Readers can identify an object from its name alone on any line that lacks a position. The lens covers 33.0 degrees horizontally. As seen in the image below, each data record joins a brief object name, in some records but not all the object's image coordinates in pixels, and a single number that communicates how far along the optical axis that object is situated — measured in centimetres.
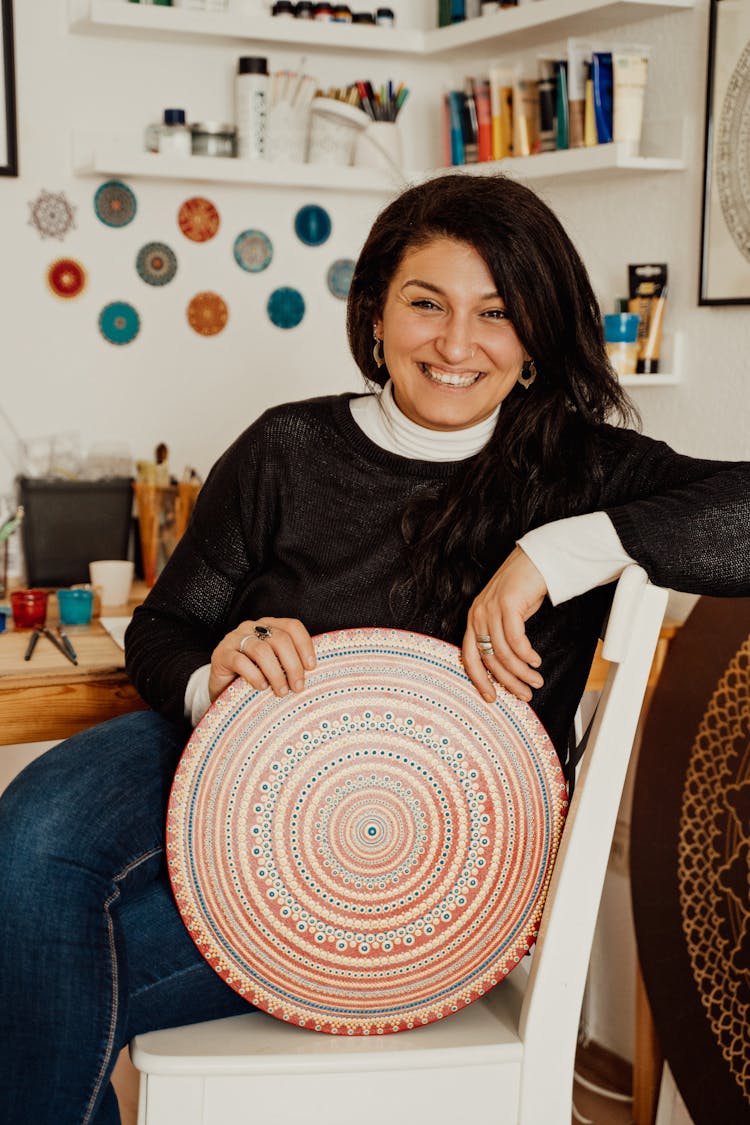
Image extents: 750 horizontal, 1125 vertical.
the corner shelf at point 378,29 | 217
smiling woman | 116
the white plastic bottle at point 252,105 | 240
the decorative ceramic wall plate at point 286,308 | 260
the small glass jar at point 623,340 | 217
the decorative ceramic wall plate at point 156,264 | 247
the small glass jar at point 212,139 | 237
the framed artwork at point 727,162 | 198
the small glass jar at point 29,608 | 199
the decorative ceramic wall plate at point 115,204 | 242
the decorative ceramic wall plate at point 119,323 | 246
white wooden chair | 117
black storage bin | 229
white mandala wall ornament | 237
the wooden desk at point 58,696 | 169
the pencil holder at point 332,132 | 245
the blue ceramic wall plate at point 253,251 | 255
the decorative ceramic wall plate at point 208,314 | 253
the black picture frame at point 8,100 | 228
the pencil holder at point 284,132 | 241
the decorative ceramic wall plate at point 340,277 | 265
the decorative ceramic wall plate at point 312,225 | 260
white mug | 218
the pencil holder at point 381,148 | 249
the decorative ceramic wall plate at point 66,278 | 240
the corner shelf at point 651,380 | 214
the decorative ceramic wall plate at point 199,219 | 249
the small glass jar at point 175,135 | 235
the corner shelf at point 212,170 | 229
